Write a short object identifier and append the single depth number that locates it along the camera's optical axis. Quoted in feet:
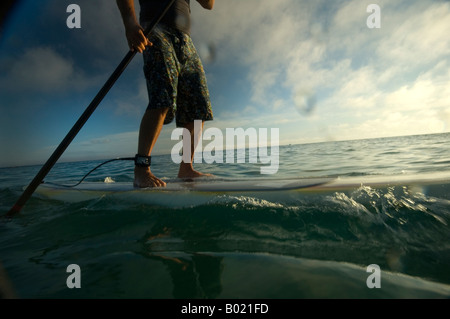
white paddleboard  4.97
